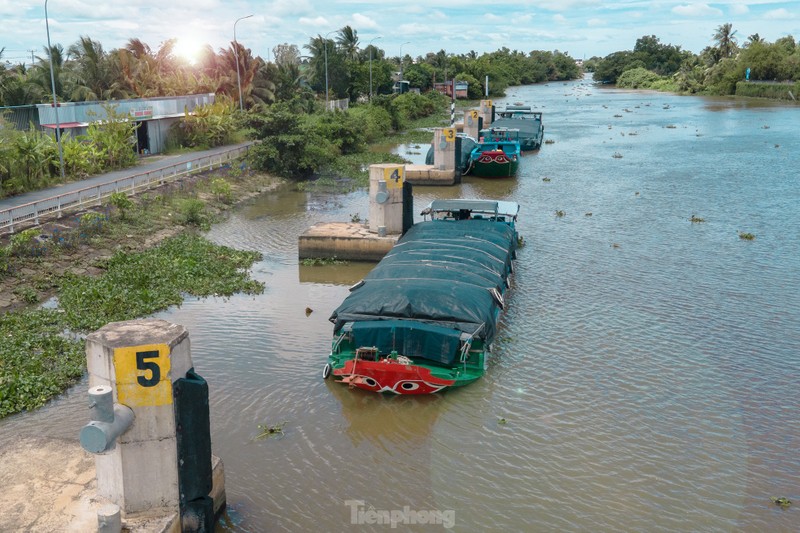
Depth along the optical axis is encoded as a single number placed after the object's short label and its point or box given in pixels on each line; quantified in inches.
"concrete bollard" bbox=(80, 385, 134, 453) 382.6
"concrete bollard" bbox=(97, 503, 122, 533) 387.3
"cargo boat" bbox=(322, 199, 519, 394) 665.6
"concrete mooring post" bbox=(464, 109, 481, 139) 2605.8
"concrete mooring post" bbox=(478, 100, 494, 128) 3363.7
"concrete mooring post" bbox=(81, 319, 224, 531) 407.8
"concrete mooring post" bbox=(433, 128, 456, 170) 1876.2
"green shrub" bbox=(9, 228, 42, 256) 950.3
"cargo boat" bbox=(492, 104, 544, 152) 2492.6
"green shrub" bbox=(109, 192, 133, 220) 1197.1
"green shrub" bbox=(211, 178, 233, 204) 1544.0
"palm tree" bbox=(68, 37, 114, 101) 2177.7
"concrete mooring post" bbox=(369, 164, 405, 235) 1135.0
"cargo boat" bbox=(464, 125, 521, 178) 1946.4
